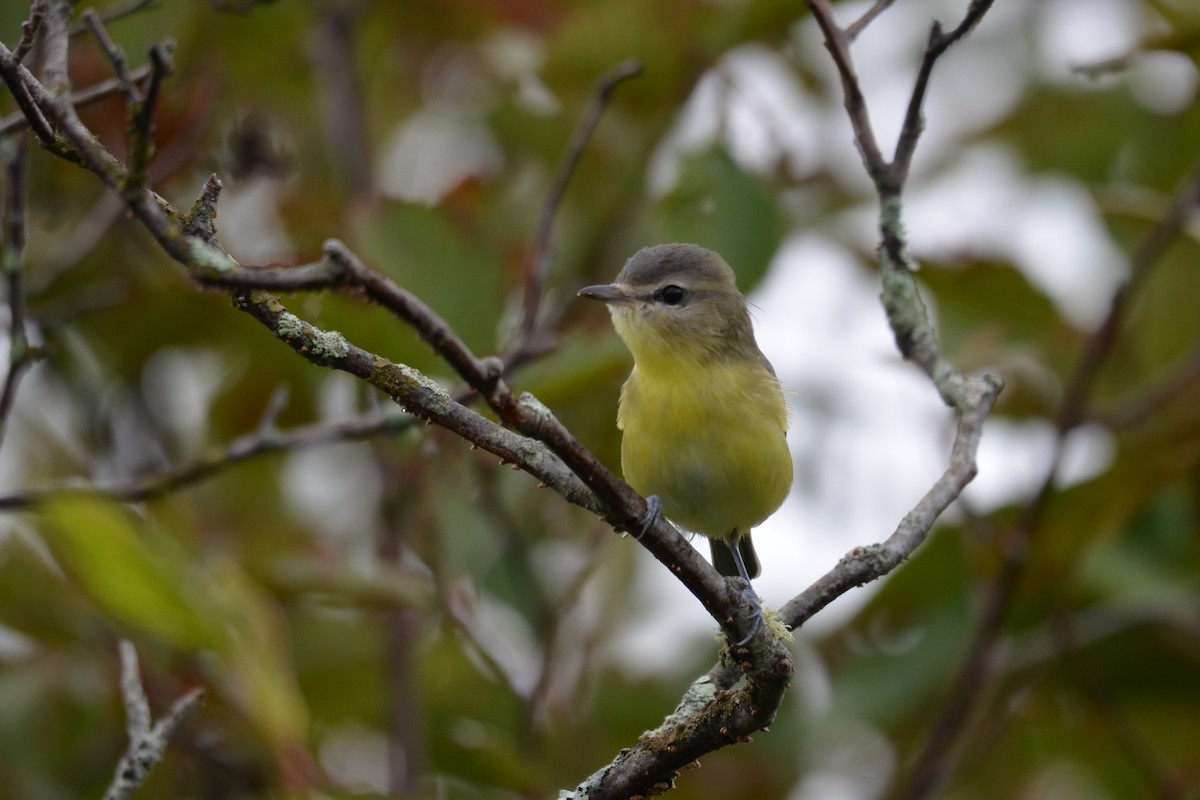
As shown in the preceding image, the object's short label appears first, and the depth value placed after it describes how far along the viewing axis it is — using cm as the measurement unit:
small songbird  658
